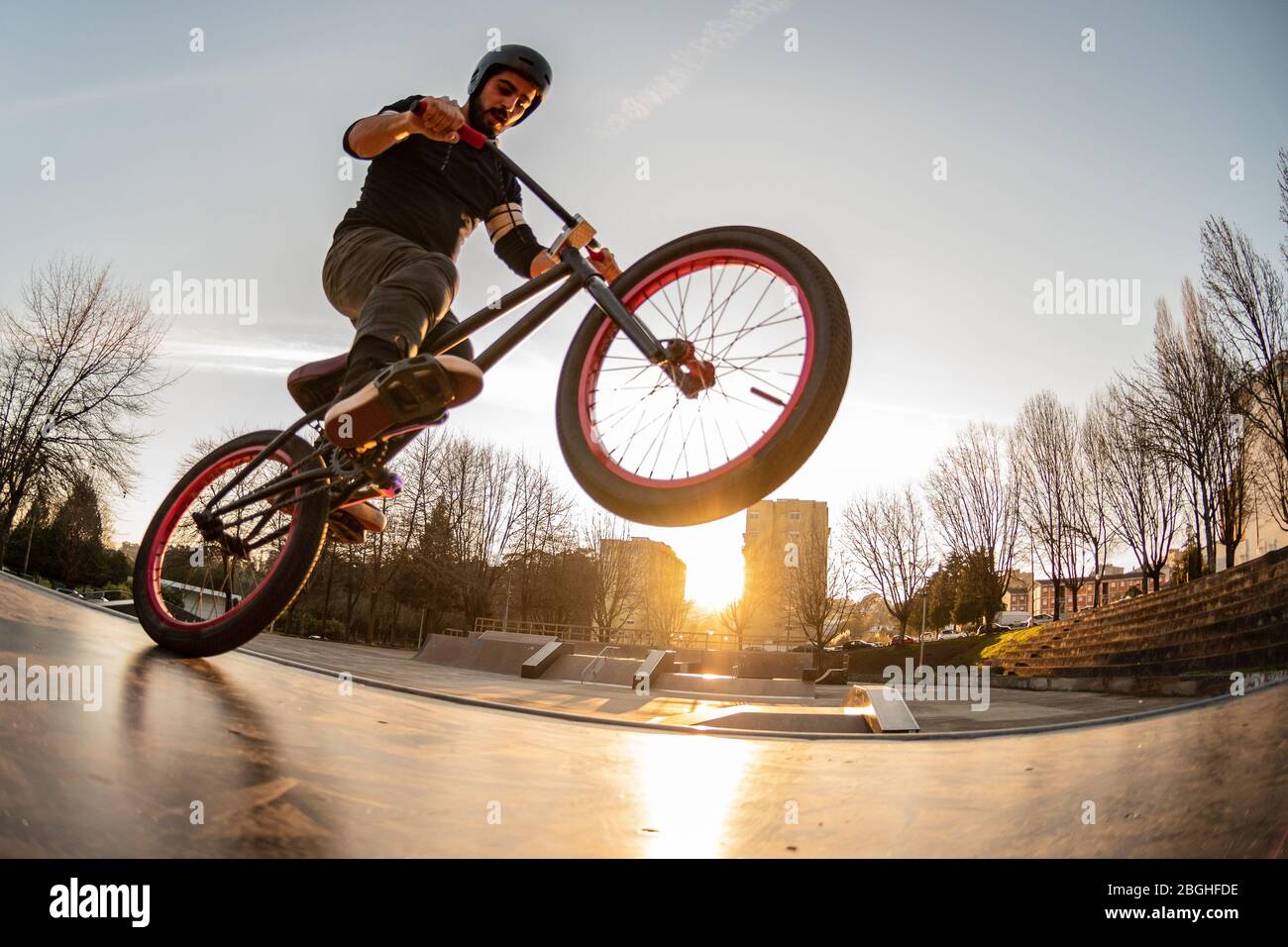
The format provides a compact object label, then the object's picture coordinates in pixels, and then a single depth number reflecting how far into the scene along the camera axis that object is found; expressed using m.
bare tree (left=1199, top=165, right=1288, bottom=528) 15.35
